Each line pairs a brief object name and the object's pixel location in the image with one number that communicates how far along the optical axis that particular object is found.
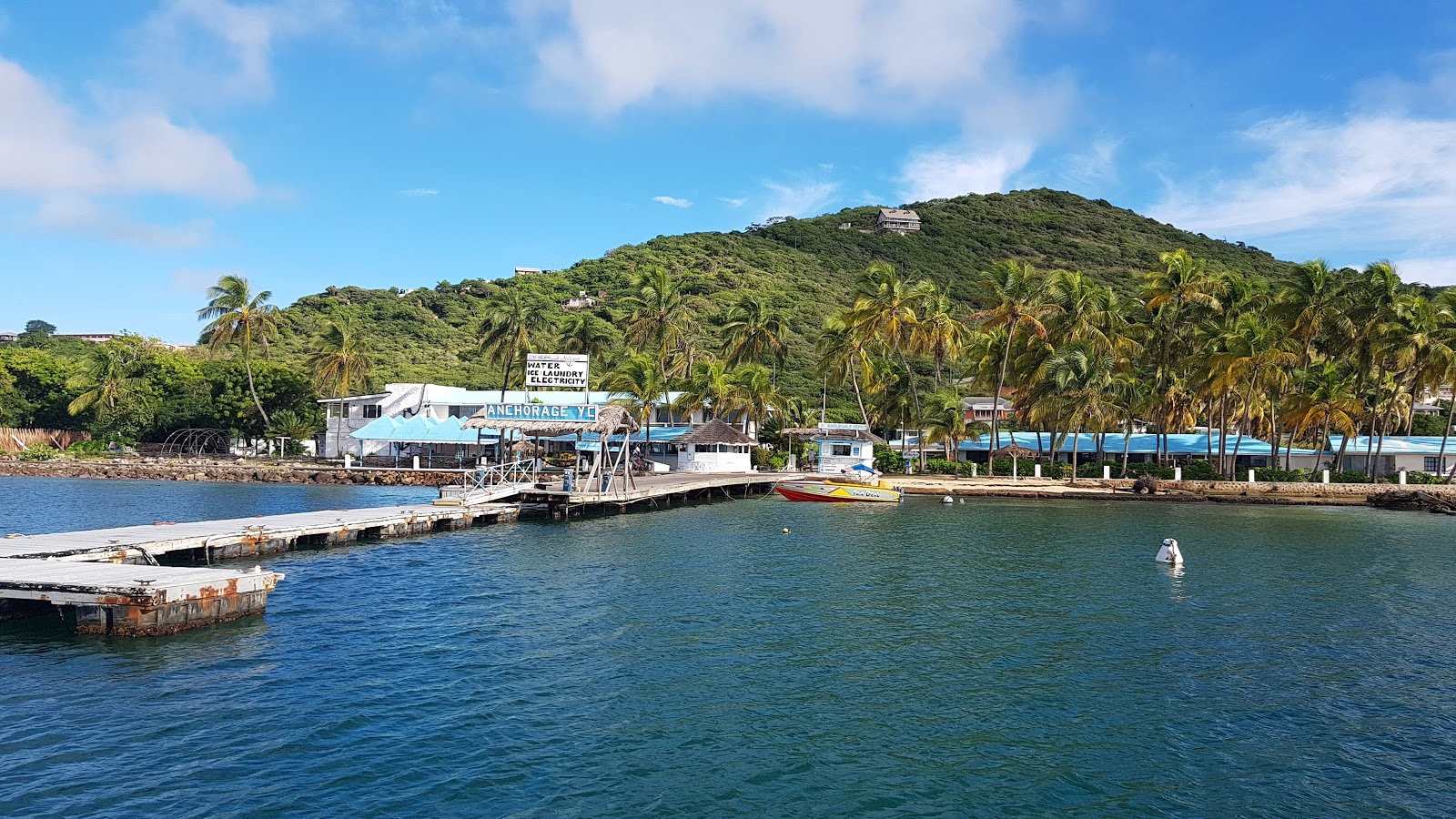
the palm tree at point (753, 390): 71.00
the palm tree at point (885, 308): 67.69
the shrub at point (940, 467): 69.75
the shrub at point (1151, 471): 65.69
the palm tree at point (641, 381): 69.12
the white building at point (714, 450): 69.94
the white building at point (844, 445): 66.38
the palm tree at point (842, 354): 69.69
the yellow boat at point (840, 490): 54.47
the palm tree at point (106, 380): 80.31
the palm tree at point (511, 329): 75.06
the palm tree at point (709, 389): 68.88
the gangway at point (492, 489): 42.59
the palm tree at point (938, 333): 70.06
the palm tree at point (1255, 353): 58.72
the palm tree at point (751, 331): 79.31
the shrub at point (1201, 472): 65.50
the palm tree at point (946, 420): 68.25
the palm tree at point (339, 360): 78.19
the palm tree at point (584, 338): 79.94
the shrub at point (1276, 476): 64.12
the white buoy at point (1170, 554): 30.98
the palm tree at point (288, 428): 79.81
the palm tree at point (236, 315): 77.12
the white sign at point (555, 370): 64.00
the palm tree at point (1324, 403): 59.50
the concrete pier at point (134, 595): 17.97
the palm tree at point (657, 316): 73.88
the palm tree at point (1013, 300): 64.75
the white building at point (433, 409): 76.12
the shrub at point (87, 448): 80.00
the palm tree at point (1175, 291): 64.19
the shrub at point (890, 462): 71.38
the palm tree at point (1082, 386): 62.44
